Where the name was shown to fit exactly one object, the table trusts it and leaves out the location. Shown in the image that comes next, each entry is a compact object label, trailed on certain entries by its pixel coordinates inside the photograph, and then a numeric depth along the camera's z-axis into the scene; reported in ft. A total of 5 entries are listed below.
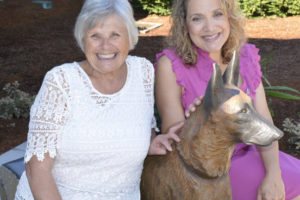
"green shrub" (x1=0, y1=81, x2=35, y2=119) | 17.46
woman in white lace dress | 7.18
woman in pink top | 8.41
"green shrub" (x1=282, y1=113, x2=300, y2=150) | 15.06
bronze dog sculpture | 5.86
